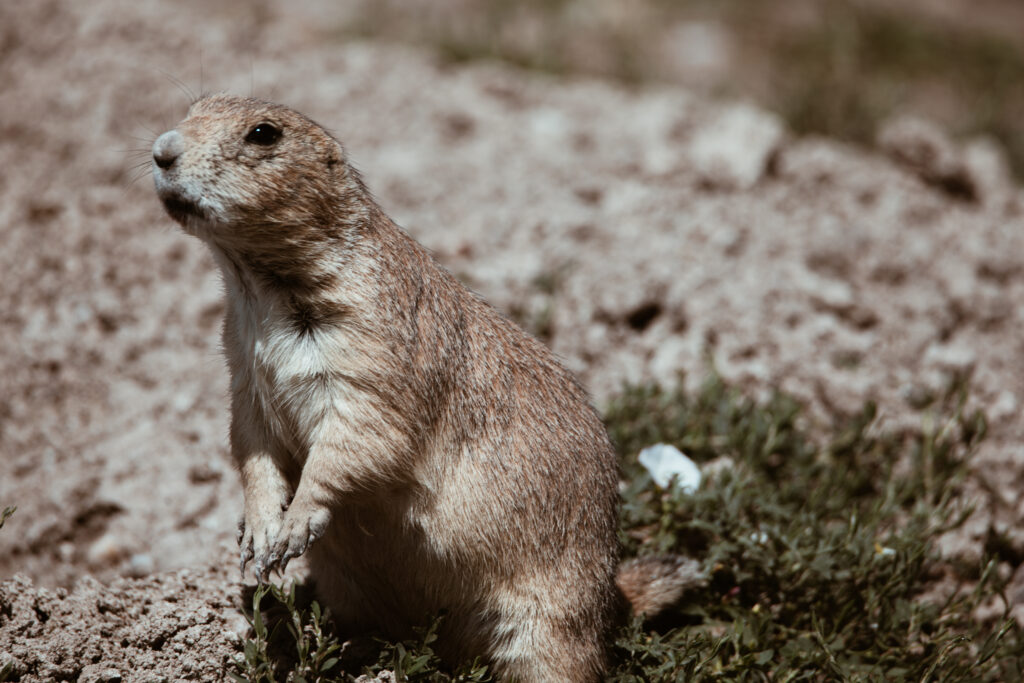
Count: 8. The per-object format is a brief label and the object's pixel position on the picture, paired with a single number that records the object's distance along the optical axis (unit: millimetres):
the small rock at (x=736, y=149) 11875
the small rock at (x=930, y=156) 12430
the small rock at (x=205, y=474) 8836
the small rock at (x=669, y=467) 8047
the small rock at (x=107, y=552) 8445
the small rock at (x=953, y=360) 10047
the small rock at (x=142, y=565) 8187
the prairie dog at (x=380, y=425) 6043
